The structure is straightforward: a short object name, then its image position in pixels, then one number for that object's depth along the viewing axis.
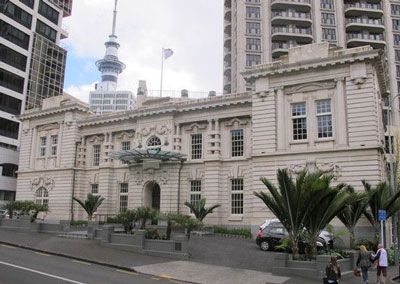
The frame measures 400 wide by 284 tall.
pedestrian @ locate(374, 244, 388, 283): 16.66
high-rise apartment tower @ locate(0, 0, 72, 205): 59.34
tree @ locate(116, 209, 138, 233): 24.78
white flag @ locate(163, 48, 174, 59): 50.79
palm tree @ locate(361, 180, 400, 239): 24.20
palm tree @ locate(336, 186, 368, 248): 23.94
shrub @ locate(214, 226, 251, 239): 32.22
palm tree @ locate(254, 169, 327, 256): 18.19
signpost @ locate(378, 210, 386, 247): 22.72
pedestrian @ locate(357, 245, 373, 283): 16.69
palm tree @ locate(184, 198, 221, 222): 34.19
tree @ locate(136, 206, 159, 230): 24.92
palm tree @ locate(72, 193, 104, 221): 38.84
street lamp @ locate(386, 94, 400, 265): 24.80
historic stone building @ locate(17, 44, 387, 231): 29.78
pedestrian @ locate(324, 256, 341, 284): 12.75
